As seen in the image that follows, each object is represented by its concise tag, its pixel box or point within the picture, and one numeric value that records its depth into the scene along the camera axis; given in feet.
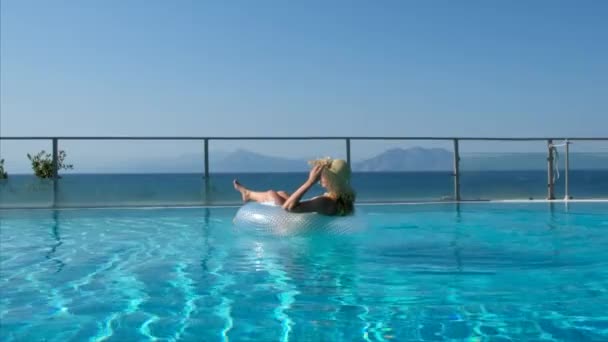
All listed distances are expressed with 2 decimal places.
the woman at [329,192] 15.56
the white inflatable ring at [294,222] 15.39
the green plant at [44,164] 26.50
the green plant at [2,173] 25.76
